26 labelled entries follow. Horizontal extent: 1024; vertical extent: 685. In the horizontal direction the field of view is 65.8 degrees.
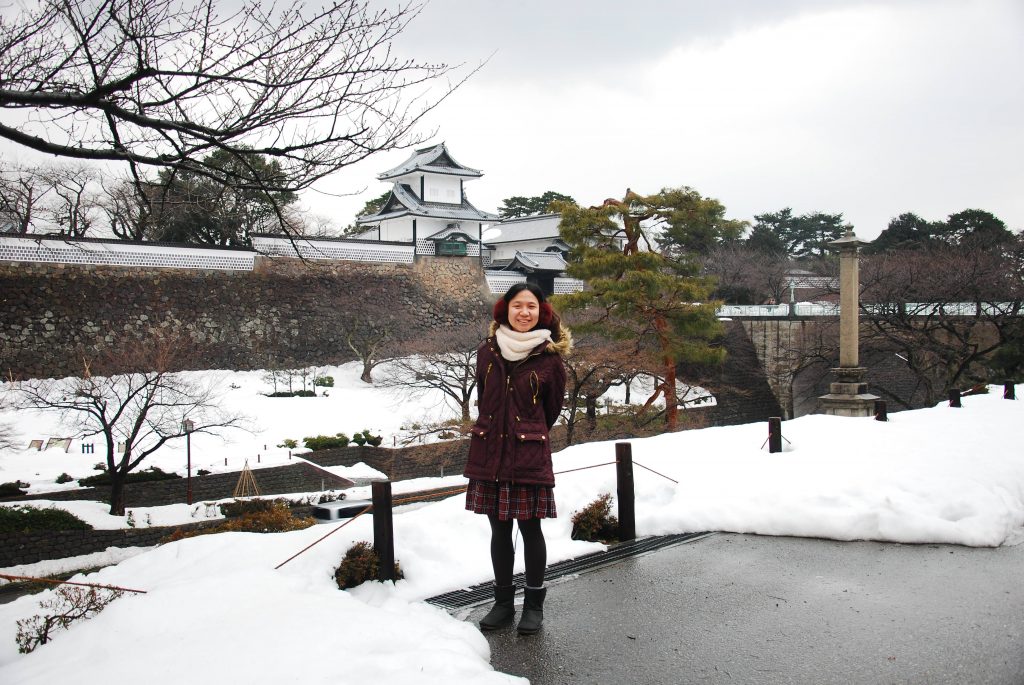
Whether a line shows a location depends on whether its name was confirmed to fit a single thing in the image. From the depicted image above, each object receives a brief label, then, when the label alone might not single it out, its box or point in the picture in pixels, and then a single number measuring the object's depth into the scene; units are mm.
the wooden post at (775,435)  6621
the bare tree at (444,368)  20516
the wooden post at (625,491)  4926
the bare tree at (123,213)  25772
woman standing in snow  3396
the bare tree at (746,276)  35031
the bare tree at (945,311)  20406
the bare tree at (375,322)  26516
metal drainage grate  3873
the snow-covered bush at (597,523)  4910
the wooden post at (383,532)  3818
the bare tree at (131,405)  15008
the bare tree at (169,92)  3740
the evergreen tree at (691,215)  18641
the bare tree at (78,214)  24516
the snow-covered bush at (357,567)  3750
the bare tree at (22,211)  21383
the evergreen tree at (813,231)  46438
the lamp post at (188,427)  15935
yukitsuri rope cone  17391
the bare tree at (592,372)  16797
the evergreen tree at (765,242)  42844
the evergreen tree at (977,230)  25859
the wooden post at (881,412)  9478
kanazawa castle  32312
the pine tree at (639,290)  17750
